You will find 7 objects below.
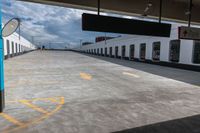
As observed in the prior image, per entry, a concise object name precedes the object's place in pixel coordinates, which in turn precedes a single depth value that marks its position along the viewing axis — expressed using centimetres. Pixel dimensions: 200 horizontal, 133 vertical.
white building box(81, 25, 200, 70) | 1590
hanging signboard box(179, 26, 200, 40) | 576
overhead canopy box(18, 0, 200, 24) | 562
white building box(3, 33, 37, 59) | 2327
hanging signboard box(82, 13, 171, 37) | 456
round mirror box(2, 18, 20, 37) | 472
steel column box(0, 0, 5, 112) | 484
